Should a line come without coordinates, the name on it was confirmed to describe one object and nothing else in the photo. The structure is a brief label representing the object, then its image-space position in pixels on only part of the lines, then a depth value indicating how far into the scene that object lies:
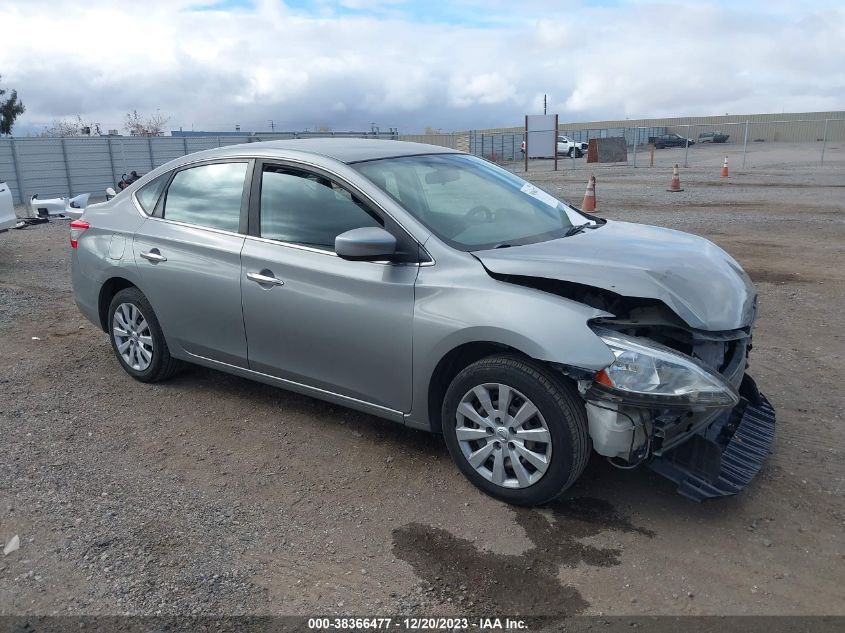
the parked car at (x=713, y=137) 58.88
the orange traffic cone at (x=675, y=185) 20.50
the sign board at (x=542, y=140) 34.81
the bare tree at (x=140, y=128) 53.25
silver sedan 3.34
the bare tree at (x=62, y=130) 43.78
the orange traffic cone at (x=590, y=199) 15.46
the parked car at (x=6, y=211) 10.16
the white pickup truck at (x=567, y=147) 47.56
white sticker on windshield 4.84
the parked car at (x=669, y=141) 54.52
